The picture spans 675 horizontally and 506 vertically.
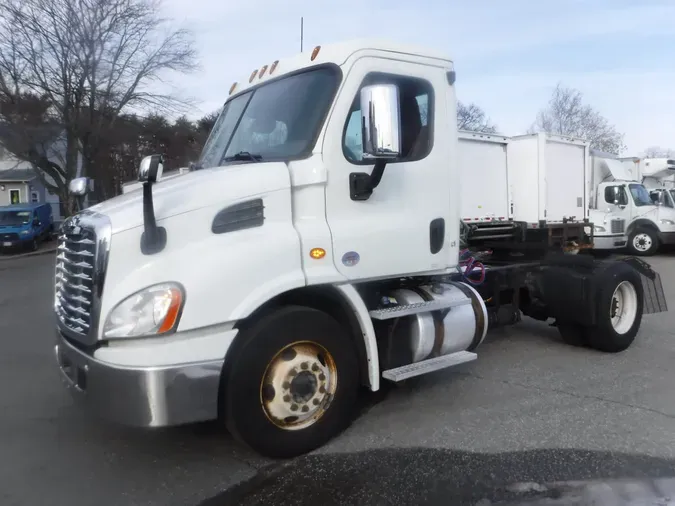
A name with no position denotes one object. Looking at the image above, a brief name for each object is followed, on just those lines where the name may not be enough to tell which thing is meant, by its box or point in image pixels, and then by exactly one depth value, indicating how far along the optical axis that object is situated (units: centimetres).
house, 4094
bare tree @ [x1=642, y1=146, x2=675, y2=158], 7059
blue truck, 2514
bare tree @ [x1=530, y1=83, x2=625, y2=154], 4616
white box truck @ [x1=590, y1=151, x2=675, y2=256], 1862
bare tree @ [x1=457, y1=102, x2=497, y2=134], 4253
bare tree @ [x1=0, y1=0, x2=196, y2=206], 2717
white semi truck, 350
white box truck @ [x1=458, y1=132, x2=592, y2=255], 805
